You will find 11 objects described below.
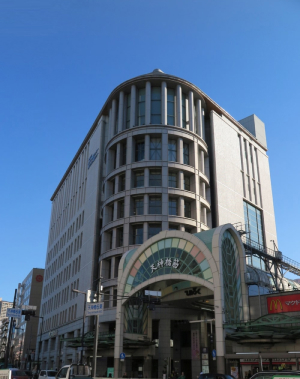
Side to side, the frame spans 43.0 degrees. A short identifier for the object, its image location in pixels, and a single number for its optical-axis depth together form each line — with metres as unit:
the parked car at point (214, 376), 20.53
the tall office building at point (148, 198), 46.59
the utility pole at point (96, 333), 26.19
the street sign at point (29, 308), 36.87
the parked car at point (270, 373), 10.77
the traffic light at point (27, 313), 36.59
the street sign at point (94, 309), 25.91
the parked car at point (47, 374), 30.38
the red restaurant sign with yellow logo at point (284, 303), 29.36
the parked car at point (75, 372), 20.29
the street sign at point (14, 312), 37.06
